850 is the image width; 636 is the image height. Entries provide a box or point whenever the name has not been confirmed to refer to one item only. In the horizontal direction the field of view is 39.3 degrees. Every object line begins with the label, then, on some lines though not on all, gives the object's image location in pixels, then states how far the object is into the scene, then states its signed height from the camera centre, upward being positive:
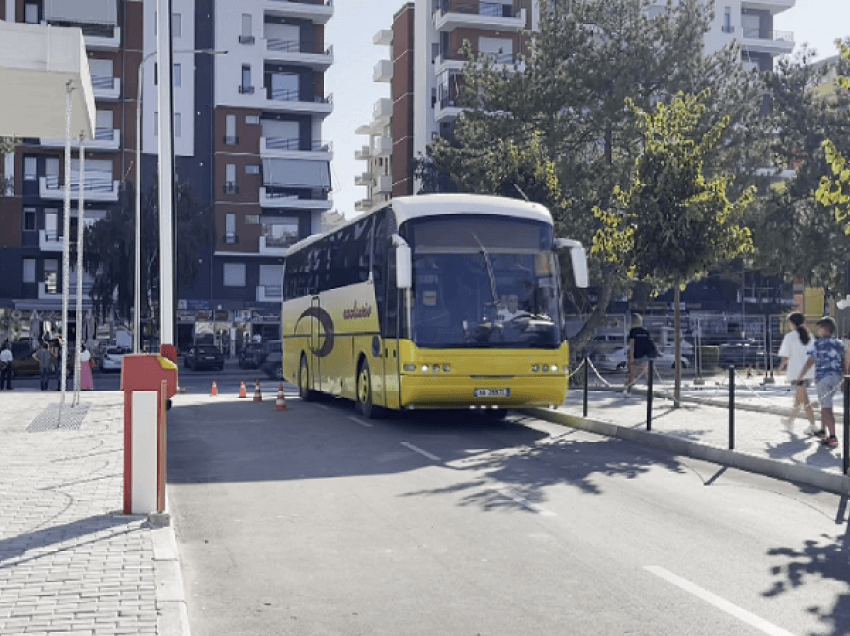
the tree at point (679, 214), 22.14 +2.18
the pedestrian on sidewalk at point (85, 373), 35.00 -1.29
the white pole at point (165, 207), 13.84 +1.48
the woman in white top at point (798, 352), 16.38 -0.29
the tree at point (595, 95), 34.91 +7.13
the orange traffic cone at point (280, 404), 23.66 -1.46
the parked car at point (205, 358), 54.53 -1.25
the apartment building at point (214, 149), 65.69 +10.44
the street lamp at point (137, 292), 31.19 +1.06
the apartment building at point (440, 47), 71.00 +17.78
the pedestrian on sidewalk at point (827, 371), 14.83 -0.50
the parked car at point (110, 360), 53.97 -1.34
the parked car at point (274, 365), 46.25 -1.34
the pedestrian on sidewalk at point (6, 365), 38.62 -1.12
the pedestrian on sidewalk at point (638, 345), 26.03 -0.31
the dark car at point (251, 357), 55.25 -1.22
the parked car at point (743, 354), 42.23 -0.82
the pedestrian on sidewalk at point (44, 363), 37.78 -1.03
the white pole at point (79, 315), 21.94 +0.28
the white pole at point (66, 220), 16.09 +1.74
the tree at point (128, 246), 55.22 +3.95
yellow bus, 18.08 +0.40
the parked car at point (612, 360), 48.50 -1.19
